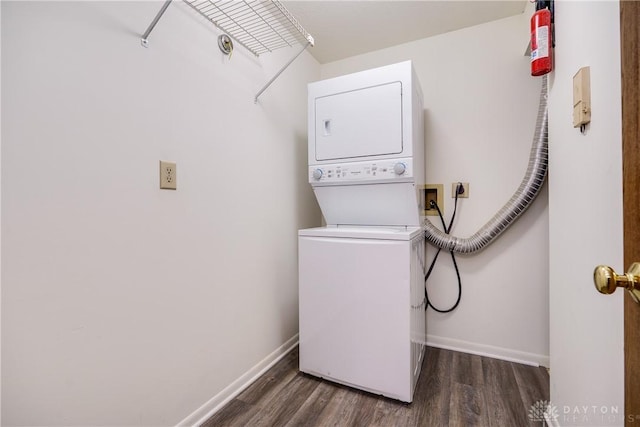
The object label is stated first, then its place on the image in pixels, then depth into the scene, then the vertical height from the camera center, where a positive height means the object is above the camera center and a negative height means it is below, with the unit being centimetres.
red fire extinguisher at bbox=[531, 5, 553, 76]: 117 +71
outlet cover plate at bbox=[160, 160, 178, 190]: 120 +17
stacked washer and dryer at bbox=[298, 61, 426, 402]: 149 -16
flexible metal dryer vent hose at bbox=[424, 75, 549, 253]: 165 +4
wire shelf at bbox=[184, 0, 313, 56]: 129 +99
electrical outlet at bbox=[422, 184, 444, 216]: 208 +12
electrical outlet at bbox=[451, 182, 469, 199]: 200 +15
